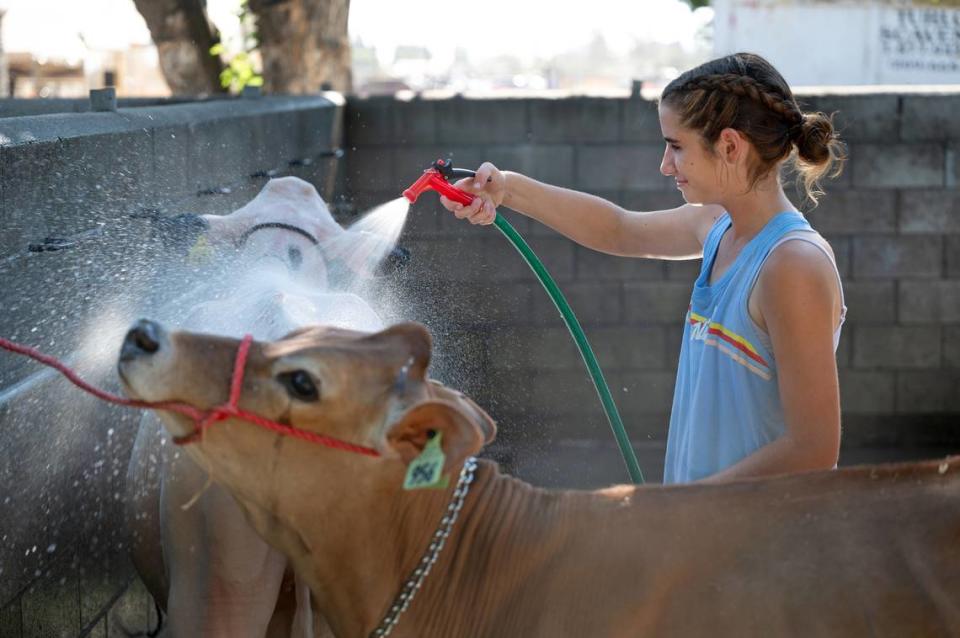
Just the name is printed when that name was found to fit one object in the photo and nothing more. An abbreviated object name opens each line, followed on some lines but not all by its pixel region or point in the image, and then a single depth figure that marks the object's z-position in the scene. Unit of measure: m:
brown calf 2.42
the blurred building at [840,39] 14.88
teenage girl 2.81
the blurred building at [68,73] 23.89
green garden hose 3.78
